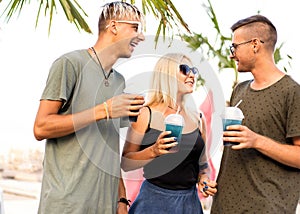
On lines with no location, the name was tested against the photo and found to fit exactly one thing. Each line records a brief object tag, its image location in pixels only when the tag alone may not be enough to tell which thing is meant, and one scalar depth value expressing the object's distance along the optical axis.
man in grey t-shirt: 1.73
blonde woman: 2.07
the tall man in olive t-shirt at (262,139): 1.94
